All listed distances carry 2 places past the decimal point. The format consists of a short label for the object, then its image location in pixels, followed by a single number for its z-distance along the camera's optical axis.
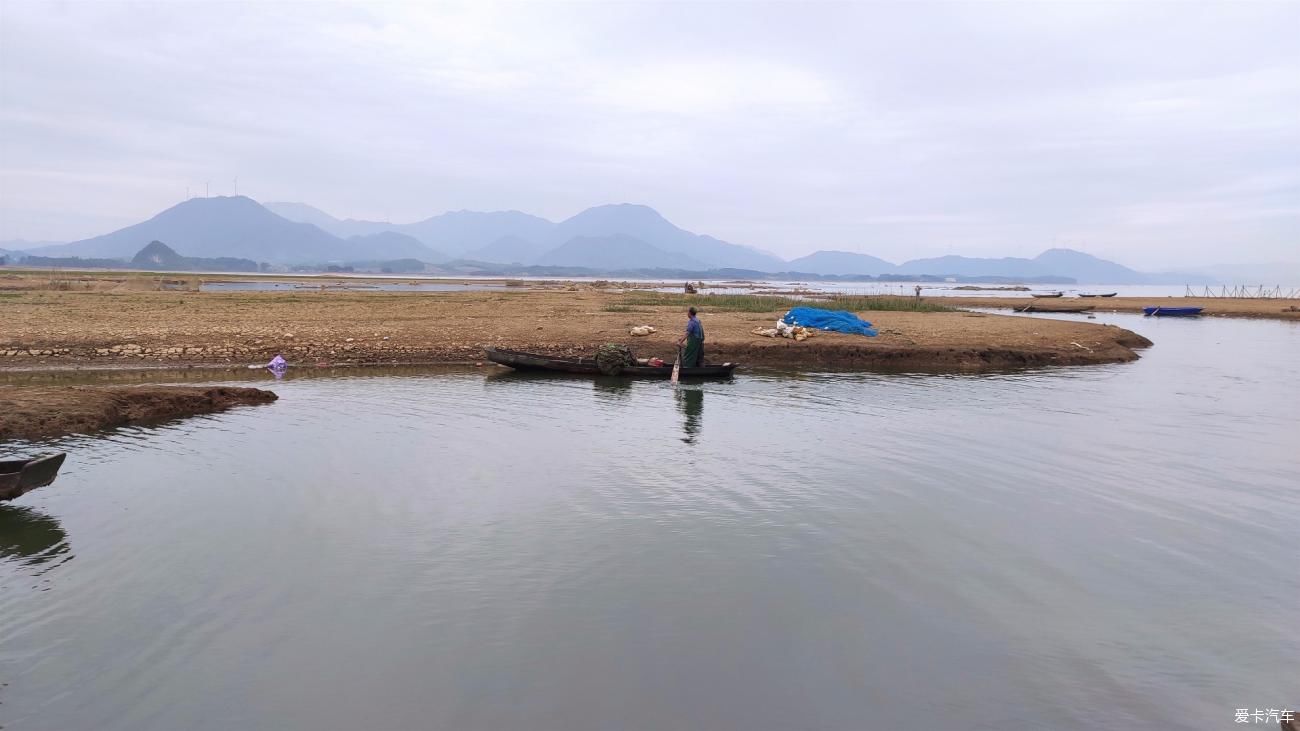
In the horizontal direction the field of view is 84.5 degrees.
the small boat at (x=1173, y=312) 69.50
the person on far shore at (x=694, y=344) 27.67
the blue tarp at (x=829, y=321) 37.97
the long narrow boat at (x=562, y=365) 28.52
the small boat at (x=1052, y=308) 71.81
